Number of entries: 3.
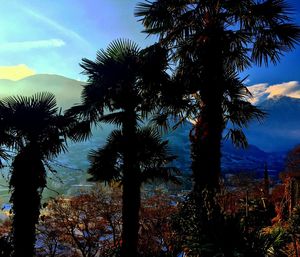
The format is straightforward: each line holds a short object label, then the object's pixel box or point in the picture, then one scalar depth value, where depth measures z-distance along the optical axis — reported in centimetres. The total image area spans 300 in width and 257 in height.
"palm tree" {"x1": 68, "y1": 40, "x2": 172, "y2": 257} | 889
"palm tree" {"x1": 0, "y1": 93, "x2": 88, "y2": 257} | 761
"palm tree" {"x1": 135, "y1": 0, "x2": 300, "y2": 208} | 736
